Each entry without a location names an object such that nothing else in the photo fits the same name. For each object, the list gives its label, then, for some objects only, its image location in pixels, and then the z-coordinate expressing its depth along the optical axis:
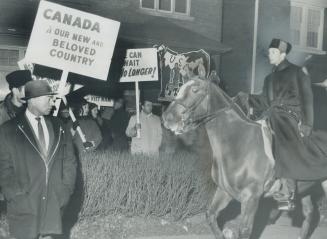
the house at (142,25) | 14.95
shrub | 8.64
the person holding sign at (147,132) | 11.88
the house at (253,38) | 20.16
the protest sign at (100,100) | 16.02
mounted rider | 8.12
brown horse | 7.60
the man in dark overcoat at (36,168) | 5.48
